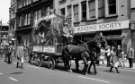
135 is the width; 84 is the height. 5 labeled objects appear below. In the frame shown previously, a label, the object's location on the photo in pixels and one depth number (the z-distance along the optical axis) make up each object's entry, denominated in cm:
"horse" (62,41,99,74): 1162
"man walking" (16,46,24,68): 1510
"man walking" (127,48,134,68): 1723
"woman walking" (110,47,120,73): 1345
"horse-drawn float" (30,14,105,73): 1179
